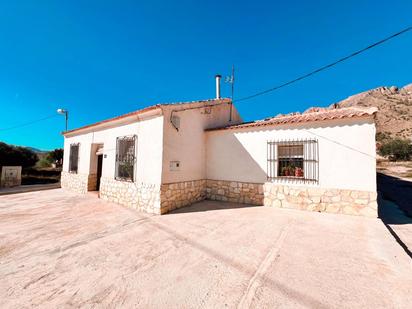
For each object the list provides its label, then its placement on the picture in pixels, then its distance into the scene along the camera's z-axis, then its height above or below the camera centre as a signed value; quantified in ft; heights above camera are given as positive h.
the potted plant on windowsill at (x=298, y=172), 22.61 -0.61
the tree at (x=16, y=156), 59.44 +1.48
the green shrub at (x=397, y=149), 115.14 +12.87
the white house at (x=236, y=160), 19.24 +0.73
